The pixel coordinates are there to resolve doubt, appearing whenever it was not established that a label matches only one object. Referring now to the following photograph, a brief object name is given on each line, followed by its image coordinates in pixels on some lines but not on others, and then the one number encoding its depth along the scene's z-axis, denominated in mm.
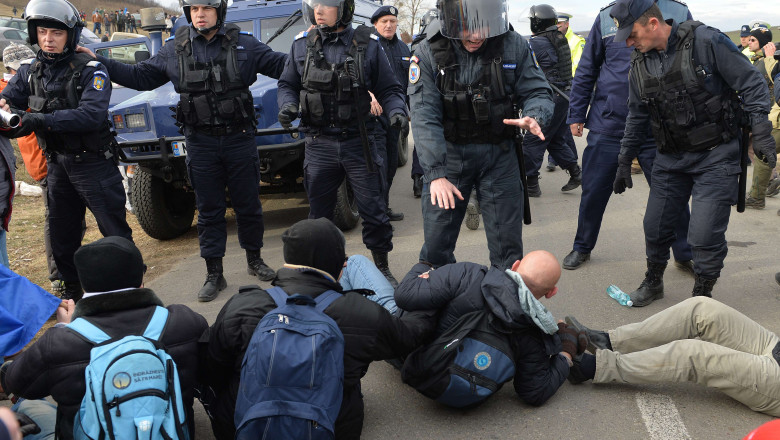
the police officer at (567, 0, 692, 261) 4844
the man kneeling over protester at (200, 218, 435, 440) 2523
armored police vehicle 5871
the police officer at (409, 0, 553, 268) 3762
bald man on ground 2992
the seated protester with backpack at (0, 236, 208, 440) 2268
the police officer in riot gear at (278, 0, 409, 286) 4746
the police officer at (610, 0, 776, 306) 3963
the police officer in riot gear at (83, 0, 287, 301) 4770
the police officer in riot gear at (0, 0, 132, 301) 4273
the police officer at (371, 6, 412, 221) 7043
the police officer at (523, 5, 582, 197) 7438
